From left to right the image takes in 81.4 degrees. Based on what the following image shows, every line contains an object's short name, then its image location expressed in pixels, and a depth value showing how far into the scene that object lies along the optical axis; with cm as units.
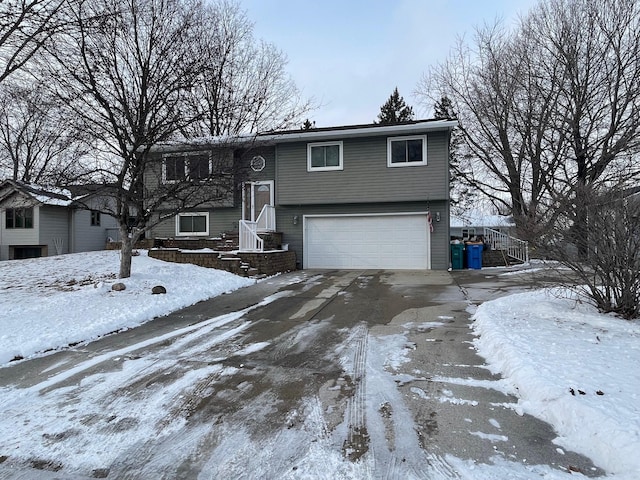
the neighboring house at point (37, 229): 2084
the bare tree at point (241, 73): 1912
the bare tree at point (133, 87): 796
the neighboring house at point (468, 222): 2870
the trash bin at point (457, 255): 1434
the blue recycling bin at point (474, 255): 1436
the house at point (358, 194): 1379
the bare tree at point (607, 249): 494
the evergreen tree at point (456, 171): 2069
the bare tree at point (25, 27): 645
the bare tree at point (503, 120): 1647
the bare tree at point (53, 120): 783
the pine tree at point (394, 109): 3034
